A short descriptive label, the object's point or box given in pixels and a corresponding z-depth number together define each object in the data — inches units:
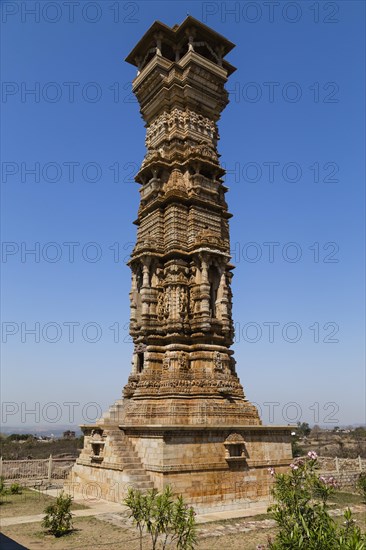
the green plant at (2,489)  743.2
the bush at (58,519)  496.7
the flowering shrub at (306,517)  260.7
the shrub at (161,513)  346.0
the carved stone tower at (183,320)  681.0
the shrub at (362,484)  738.4
